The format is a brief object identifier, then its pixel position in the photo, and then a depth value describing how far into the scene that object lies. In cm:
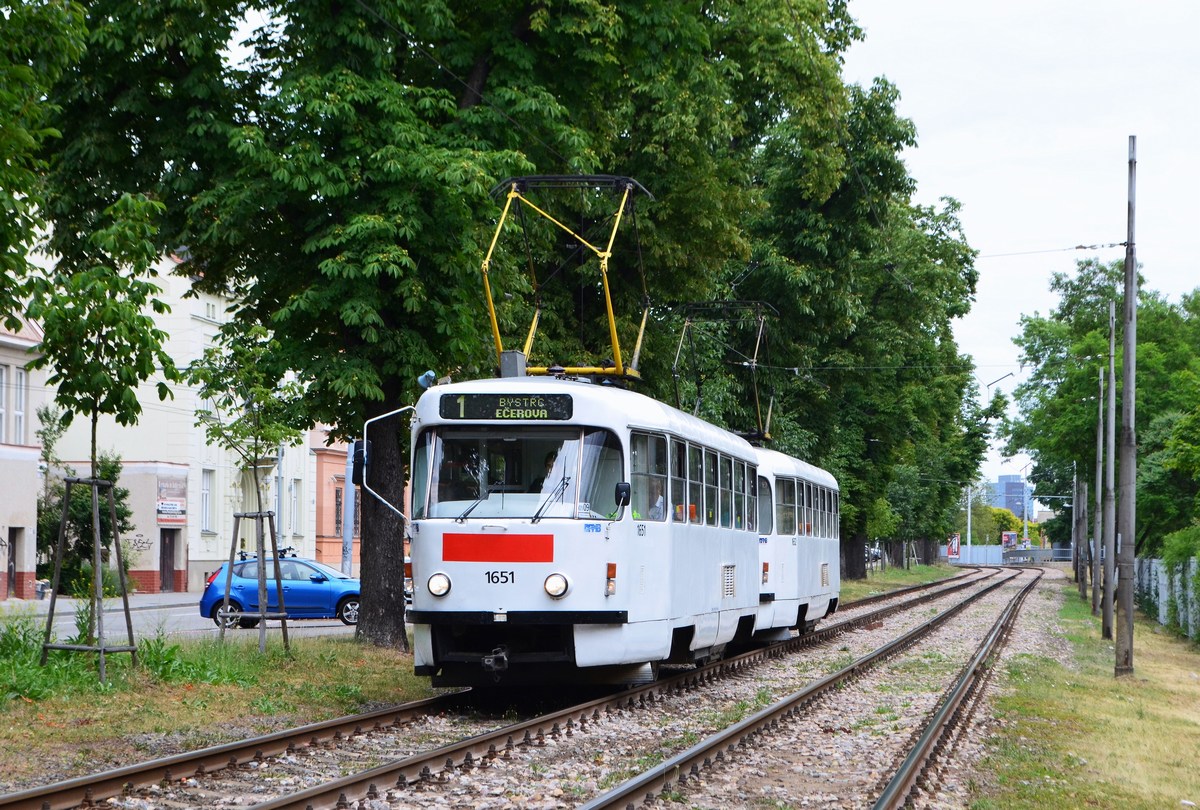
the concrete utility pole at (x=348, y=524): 5741
